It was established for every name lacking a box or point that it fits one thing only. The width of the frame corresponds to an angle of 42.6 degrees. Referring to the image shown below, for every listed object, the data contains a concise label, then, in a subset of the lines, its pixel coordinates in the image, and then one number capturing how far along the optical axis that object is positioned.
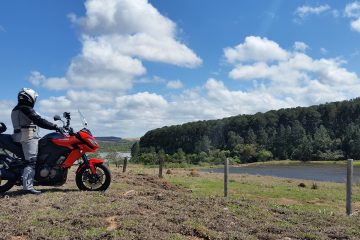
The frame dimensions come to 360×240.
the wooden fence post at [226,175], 15.86
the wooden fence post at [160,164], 27.33
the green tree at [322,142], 140.38
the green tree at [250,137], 165.75
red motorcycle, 9.67
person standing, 9.45
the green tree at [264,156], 141.00
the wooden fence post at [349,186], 12.12
